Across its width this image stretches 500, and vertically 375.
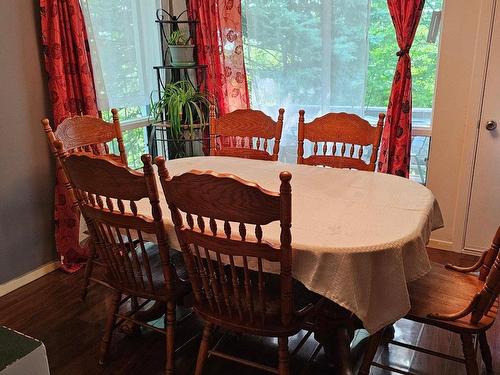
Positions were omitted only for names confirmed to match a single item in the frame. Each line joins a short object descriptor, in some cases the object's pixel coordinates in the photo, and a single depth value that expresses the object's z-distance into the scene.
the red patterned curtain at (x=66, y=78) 2.64
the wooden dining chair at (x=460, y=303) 1.51
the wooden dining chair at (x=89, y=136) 2.42
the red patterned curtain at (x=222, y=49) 3.46
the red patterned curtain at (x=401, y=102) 2.84
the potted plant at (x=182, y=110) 3.26
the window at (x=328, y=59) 3.05
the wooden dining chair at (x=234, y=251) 1.36
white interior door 2.73
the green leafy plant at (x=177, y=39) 3.41
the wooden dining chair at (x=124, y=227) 1.61
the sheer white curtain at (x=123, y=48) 3.06
